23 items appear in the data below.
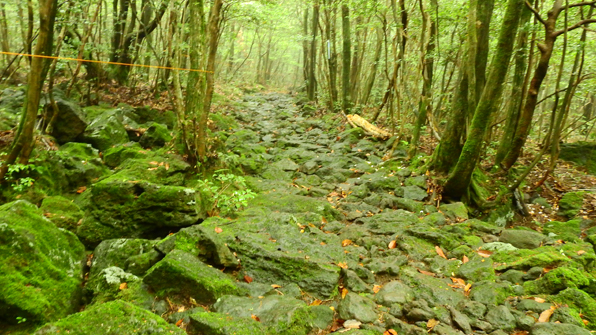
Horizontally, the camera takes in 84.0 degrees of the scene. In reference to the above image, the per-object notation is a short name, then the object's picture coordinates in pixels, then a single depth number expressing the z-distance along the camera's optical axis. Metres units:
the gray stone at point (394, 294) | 3.93
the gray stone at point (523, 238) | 5.32
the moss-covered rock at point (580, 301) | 3.56
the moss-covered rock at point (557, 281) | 3.93
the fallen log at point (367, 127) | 12.01
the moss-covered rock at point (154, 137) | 9.08
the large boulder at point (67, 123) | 8.15
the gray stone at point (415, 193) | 7.74
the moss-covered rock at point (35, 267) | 2.81
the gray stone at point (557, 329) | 3.22
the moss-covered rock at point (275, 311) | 3.19
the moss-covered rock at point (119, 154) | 7.76
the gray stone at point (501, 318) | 3.53
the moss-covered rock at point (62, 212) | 4.75
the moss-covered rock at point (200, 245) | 4.07
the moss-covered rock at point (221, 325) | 2.89
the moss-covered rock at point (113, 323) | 2.25
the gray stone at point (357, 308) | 3.54
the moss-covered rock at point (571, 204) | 7.59
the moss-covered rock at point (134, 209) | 4.87
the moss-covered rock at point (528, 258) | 4.39
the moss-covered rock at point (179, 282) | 3.57
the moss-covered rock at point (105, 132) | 8.48
